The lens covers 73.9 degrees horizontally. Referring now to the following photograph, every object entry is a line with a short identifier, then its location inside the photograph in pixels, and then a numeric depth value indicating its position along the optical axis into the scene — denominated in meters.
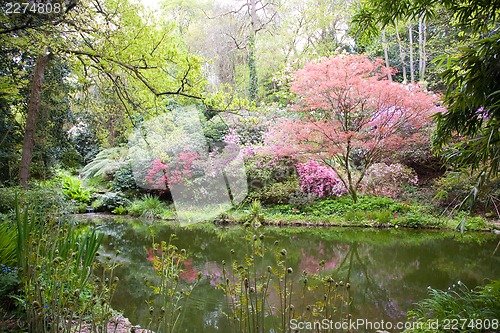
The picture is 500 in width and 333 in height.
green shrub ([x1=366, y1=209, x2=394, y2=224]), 7.71
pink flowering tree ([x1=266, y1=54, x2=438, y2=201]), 7.61
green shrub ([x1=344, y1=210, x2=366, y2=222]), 7.99
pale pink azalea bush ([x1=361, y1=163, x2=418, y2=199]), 9.47
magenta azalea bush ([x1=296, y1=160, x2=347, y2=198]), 9.55
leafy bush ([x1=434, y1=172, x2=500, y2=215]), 7.45
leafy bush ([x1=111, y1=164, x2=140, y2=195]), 11.50
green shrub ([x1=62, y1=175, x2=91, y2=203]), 10.91
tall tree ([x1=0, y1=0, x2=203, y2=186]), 3.29
